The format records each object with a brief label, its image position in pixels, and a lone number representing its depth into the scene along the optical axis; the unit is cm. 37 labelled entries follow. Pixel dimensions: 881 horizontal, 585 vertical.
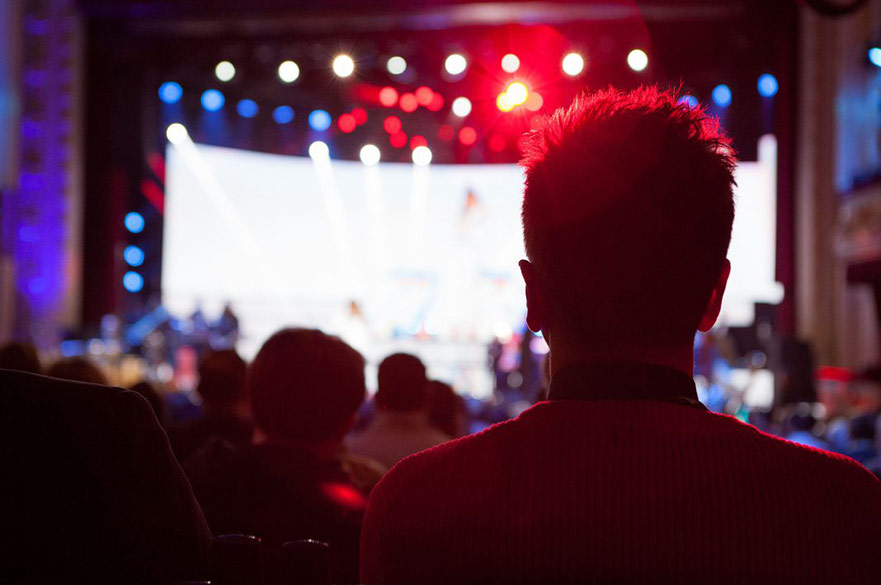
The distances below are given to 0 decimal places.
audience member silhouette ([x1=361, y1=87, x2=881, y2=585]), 79
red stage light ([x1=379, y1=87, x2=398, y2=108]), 1031
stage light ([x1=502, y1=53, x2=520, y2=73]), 865
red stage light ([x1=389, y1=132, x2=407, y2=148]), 1177
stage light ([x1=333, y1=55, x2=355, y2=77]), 848
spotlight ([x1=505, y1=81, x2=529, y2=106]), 737
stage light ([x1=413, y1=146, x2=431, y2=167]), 1115
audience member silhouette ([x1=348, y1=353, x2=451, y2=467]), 283
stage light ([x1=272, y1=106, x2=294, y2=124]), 1134
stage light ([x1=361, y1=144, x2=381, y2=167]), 1128
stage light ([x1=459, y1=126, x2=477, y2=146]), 1105
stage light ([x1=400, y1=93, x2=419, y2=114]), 1045
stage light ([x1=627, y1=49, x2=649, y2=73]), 809
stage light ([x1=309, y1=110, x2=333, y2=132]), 1133
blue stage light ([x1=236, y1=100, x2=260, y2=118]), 1117
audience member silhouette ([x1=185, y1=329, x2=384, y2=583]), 161
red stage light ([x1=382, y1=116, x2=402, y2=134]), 1184
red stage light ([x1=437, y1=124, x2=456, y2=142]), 1149
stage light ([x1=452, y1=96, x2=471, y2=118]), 895
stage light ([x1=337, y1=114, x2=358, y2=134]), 1123
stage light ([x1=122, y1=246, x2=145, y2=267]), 1116
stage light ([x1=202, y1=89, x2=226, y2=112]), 1072
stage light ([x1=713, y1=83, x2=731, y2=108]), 959
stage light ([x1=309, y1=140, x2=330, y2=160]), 1154
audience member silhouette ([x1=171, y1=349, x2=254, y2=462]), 274
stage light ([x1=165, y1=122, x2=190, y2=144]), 1116
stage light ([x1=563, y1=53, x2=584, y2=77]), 786
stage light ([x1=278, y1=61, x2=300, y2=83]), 912
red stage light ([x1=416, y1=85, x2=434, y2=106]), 1045
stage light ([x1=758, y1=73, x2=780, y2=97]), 948
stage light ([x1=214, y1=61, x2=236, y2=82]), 961
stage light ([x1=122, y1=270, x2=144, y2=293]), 1112
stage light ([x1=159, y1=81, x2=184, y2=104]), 1049
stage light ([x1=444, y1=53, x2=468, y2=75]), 871
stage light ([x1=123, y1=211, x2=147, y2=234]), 1125
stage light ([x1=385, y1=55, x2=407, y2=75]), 974
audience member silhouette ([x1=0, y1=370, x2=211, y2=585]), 68
